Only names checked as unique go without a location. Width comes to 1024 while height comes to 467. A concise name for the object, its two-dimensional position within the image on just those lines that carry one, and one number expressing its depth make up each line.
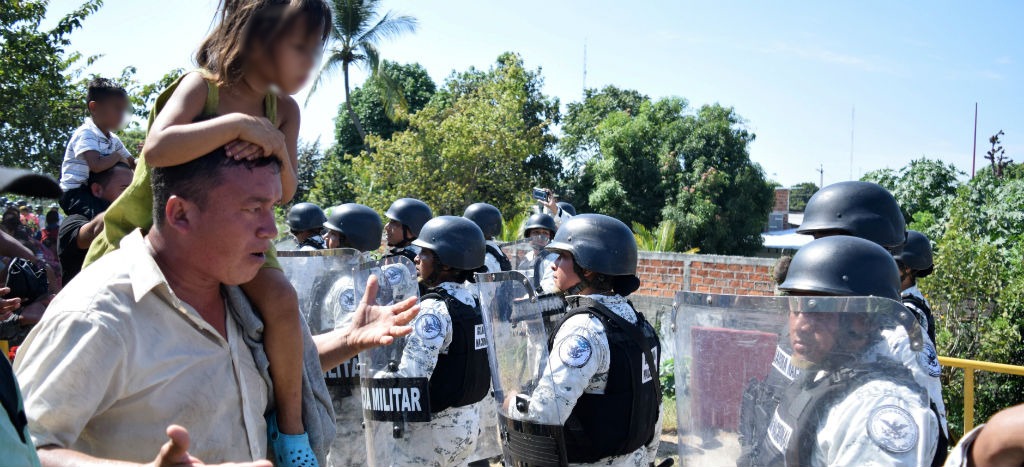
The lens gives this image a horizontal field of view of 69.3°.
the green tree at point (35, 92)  10.05
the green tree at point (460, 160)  19.50
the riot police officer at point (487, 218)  9.11
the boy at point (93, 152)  4.30
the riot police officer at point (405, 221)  6.55
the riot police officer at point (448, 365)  4.50
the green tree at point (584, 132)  26.06
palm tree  23.86
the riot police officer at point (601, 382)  3.56
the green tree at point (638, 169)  24.08
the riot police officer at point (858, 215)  4.30
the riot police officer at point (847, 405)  2.34
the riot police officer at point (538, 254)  7.92
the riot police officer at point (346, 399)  4.53
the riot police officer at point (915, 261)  5.14
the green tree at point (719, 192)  22.73
